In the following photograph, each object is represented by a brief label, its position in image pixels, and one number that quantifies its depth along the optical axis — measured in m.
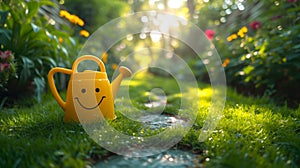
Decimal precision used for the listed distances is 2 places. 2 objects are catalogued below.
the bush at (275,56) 2.62
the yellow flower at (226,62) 3.94
